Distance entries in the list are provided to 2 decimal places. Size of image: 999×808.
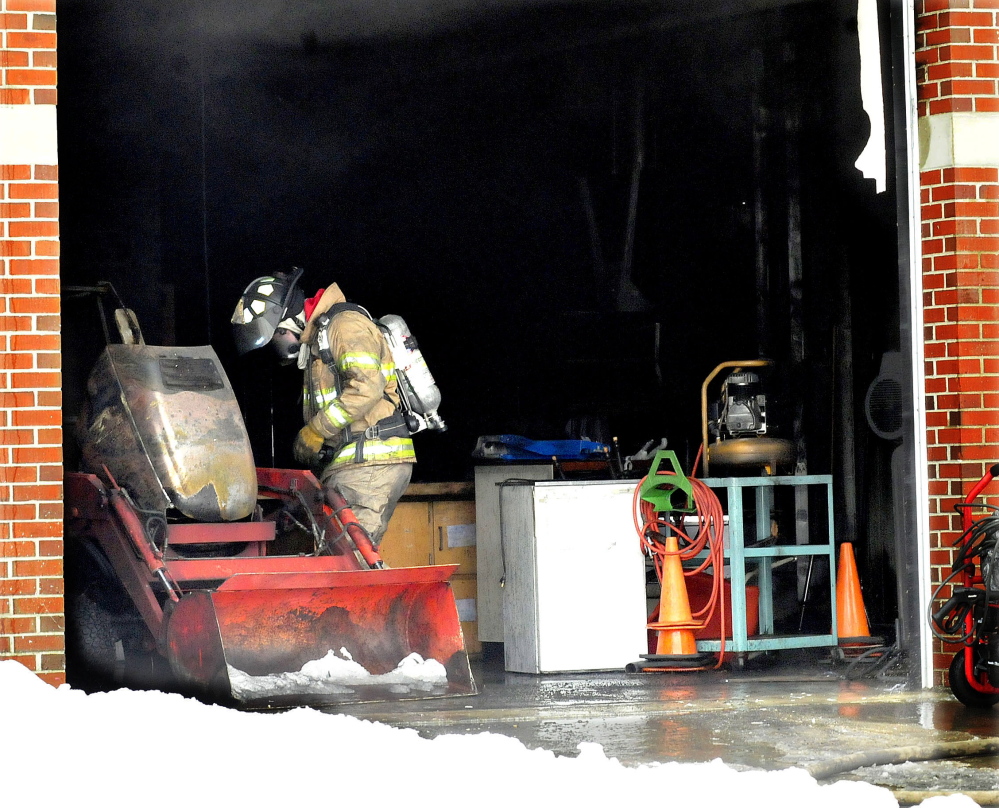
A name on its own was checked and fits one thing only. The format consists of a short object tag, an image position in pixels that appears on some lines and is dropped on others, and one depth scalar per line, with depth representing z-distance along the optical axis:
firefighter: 16.80
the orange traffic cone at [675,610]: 17.48
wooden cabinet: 19.72
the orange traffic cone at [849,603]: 18.11
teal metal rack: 17.52
